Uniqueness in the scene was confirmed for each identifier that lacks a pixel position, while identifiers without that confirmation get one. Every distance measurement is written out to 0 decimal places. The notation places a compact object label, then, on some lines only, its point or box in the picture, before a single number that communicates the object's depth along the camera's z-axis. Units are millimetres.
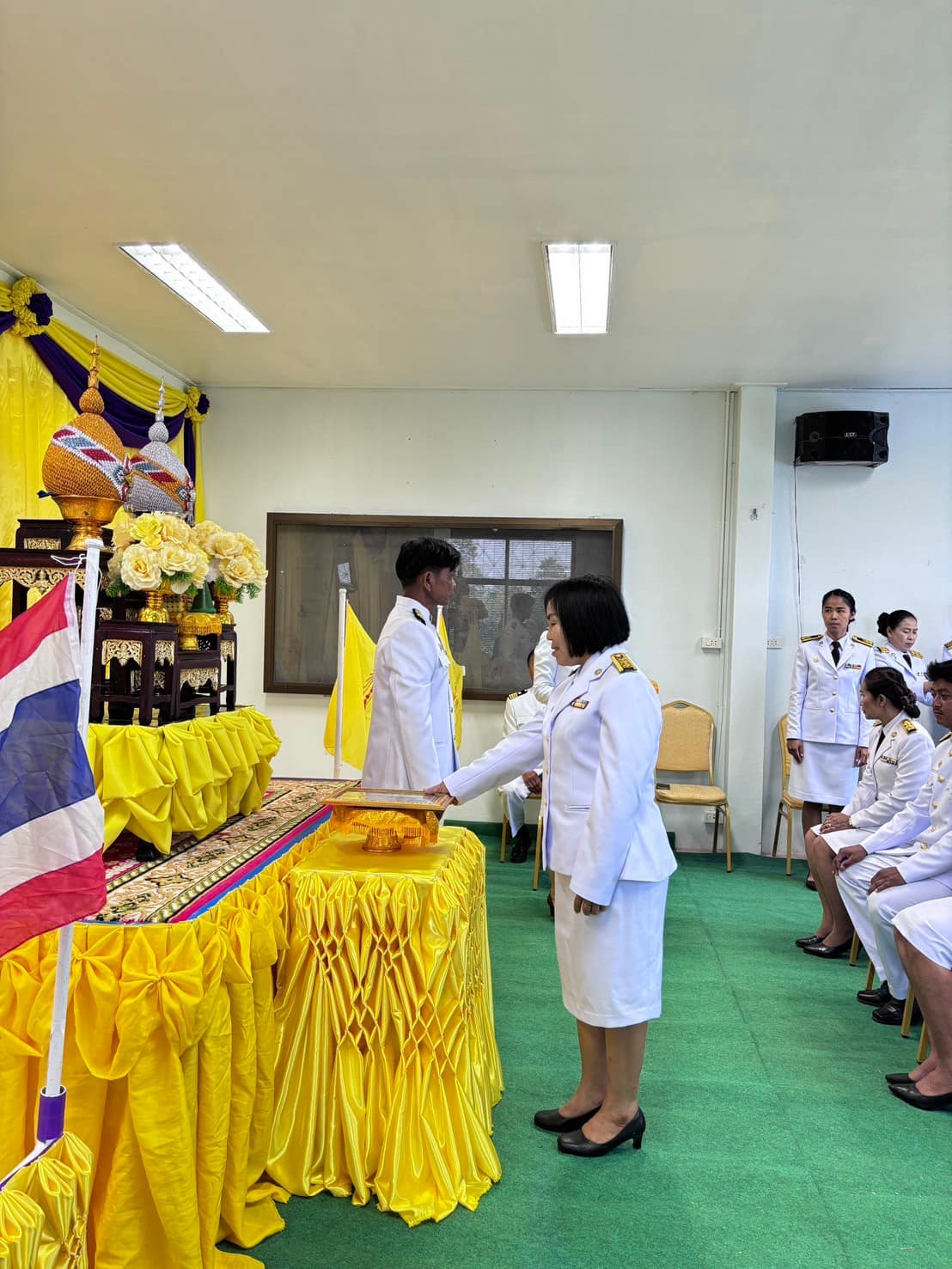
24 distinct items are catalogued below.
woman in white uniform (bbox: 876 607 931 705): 6379
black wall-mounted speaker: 6496
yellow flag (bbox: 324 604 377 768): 4711
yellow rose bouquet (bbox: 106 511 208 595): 2547
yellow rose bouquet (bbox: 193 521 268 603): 2918
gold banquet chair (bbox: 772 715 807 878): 6430
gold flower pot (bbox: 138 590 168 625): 2674
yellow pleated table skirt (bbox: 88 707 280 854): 2414
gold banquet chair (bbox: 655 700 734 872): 6789
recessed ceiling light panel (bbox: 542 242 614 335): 4516
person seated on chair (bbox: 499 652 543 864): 6312
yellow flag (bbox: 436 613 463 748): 6386
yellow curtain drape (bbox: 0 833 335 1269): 1915
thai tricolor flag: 1481
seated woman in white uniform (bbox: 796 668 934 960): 4168
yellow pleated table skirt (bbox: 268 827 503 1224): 2383
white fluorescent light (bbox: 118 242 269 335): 4688
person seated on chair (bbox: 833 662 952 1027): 3510
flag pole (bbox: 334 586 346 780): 3927
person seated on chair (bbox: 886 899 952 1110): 3092
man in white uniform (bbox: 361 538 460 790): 3244
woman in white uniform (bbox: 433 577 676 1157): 2504
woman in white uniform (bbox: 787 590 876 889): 6234
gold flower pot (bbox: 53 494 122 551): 2648
